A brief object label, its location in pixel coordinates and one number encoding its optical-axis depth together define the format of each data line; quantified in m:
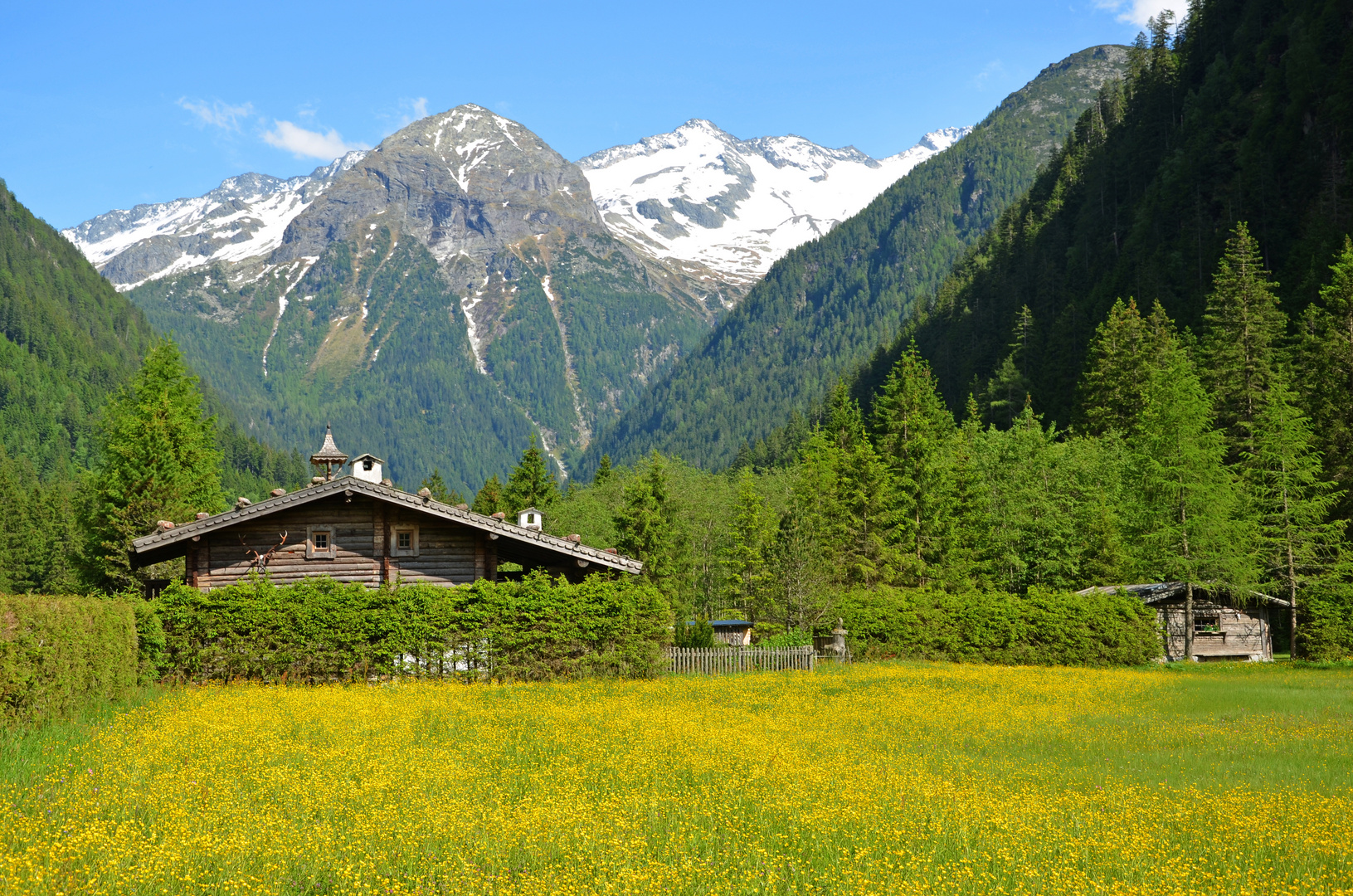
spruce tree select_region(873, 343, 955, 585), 58.97
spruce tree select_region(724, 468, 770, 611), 70.25
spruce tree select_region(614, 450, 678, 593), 67.31
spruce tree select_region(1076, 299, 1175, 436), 74.19
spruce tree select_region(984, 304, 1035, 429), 111.09
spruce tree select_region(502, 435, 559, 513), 94.50
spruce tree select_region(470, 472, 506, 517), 106.55
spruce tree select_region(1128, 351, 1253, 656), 45.78
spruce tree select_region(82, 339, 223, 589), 44.88
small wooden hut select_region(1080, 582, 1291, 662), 49.16
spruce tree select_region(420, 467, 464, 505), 121.45
